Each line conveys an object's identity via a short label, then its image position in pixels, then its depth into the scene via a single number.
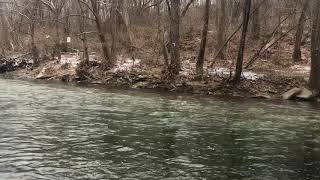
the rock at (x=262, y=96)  19.18
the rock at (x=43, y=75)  26.37
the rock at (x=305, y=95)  18.53
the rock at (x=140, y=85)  21.84
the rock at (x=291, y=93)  18.87
